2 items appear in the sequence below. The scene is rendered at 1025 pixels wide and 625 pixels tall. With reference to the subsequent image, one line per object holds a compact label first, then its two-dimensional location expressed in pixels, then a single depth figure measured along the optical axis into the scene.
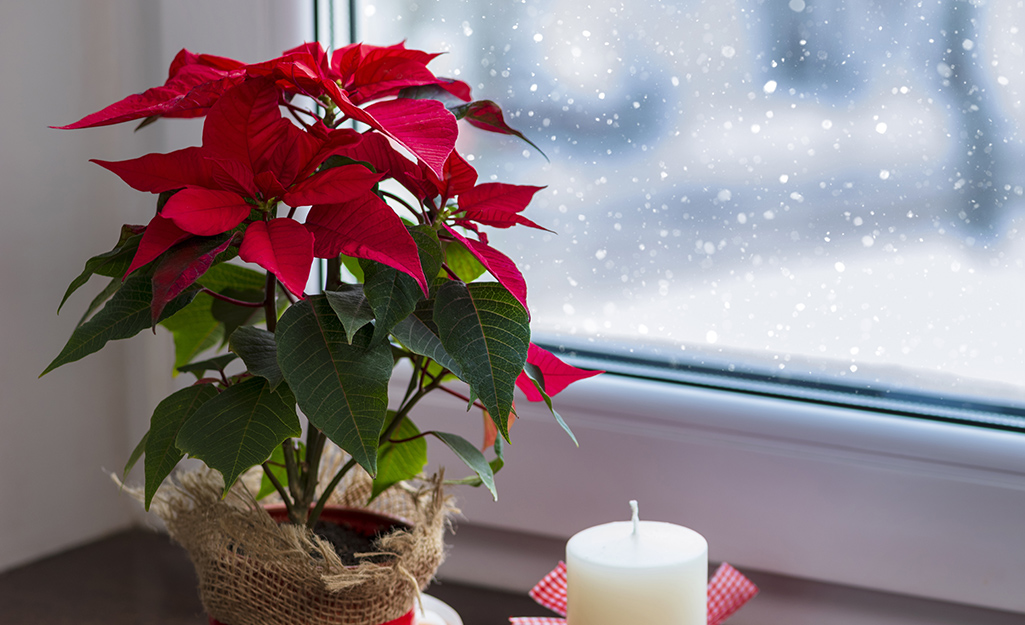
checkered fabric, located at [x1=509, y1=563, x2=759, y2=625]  1.13
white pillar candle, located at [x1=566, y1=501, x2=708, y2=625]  1.06
